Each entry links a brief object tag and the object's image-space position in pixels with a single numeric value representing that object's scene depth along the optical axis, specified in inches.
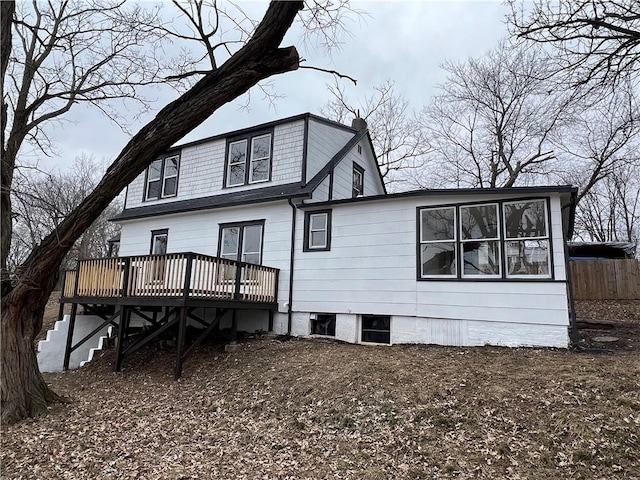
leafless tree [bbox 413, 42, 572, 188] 848.3
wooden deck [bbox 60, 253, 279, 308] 363.7
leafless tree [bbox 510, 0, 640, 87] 279.3
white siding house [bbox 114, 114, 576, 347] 346.3
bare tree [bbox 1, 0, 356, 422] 217.9
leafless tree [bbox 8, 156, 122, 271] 970.1
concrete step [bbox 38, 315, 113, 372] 440.5
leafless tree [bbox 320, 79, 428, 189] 983.6
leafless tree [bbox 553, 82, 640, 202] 793.6
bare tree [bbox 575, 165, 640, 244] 1040.2
